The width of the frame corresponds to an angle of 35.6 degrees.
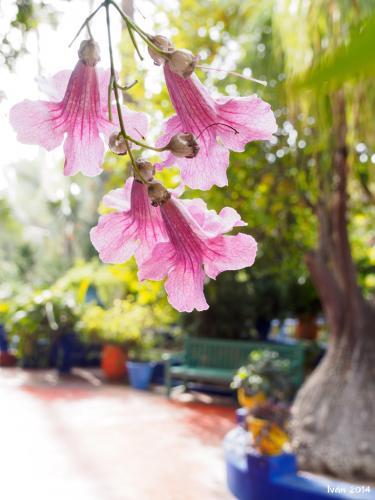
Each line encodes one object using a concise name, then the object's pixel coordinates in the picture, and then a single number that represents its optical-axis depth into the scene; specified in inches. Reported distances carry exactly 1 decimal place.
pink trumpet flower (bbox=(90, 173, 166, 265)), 14.7
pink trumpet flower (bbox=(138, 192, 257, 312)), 13.7
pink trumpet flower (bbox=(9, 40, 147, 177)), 14.4
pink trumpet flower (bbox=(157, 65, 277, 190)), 14.0
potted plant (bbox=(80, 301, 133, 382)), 340.8
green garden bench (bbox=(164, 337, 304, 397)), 281.4
